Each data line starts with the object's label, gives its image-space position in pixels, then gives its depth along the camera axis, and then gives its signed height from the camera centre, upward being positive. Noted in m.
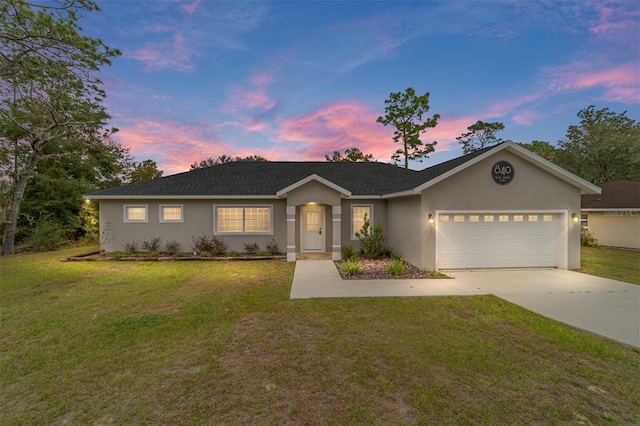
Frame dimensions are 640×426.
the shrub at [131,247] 11.92 -1.54
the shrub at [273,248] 11.98 -1.64
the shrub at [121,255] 11.17 -1.80
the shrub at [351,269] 8.67 -1.90
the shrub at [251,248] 12.03 -1.63
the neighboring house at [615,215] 13.84 -0.27
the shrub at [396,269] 8.62 -1.91
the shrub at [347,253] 11.12 -1.77
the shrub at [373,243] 11.41 -1.40
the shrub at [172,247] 11.81 -1.55
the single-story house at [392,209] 9.18 +0.14
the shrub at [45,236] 14.07 -1.23
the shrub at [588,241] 14.99 -1.77
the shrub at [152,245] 11.92 -1.46
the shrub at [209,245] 11.87 -1.47
